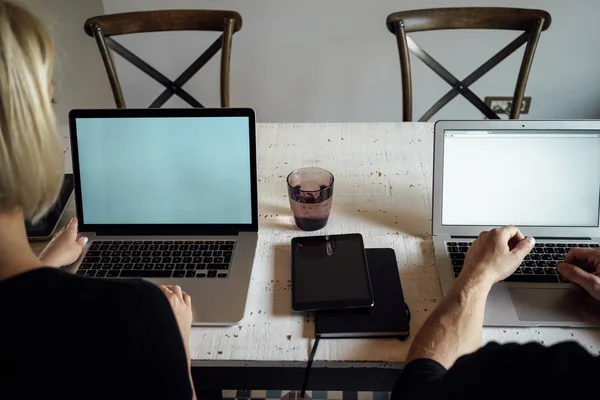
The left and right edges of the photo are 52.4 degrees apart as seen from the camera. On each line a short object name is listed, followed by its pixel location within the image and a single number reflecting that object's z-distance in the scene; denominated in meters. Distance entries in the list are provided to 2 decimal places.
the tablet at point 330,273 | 1.02
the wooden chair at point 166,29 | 1.74
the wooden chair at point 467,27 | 1.68
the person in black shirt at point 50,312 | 0.70
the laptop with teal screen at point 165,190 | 1.15
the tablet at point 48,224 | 1.22
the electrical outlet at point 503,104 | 2.53
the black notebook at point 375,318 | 0.99
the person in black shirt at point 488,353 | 0.67
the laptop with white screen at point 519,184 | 1.14
